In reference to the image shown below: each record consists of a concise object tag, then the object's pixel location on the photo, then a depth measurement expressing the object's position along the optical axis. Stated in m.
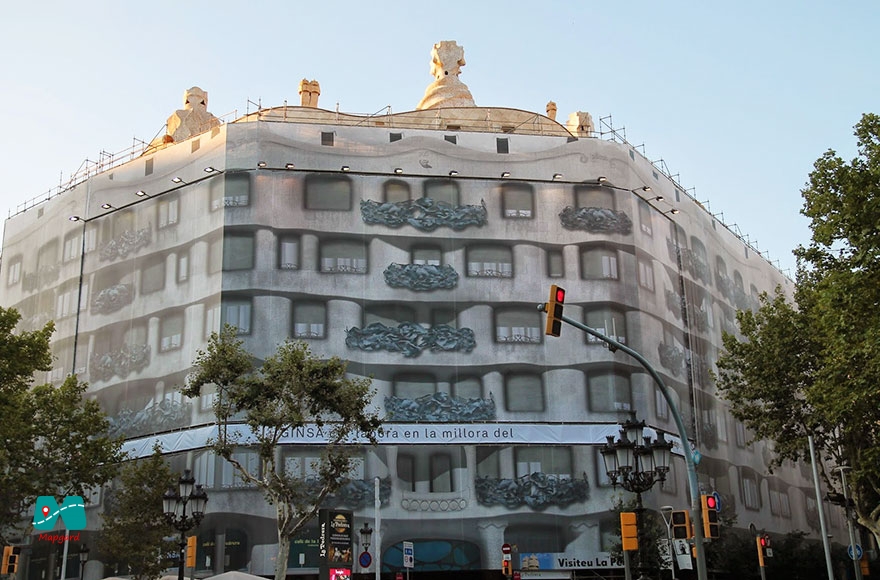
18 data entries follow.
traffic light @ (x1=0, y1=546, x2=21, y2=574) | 29.80
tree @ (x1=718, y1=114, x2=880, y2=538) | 28.59
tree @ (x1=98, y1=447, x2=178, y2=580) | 39.62
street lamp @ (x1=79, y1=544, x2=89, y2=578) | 43.62
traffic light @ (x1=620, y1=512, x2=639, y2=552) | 21.78
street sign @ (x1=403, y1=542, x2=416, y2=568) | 39.63
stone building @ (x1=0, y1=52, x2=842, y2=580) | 45.03
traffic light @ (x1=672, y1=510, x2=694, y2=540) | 21.30
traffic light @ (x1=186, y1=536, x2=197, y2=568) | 32.06
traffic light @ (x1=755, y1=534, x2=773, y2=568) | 35.03
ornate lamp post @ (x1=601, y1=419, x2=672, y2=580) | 22.48
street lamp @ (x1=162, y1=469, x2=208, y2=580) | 27.72
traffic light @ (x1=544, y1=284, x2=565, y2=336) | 19.34
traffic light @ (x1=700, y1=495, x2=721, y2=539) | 21.41
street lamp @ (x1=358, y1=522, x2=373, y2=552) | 39.66
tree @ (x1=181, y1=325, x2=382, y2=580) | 31.75
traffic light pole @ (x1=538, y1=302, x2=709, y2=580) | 20.45
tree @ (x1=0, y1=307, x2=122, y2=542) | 38.38
